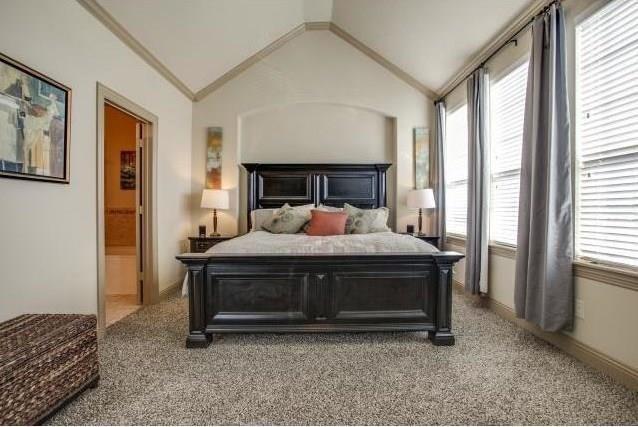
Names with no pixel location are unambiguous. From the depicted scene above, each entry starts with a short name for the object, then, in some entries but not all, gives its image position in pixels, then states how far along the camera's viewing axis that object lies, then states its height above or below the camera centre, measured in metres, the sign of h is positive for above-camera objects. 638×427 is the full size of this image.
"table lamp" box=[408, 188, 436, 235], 4.22 +0.18
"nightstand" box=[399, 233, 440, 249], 4.11 -0.35
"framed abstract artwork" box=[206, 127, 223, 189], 4.59 +0.79
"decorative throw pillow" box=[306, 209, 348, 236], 3.63 -0.15
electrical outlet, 2.18 -0.68
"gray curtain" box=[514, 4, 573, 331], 2.25 +0.19
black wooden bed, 2.41 -0.66
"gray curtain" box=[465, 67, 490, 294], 3.26 +0.26
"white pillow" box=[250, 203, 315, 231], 4.13 -0.05
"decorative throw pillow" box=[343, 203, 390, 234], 3.83 -0.12
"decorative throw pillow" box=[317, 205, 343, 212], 4.19 +0.05
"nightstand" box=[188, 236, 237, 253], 4.12 -0.42
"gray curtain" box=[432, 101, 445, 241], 4.36 +0.63
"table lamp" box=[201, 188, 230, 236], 4.23 +0.16
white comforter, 2.48 -0.29
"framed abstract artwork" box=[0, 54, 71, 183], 1.84 +0.56
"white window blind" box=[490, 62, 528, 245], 2.92 +0.65
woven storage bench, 1.39 -0.78
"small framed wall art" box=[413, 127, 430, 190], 4.63 +0.82
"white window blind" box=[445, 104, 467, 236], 4.00 +0.56
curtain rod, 2.42 +1.67
